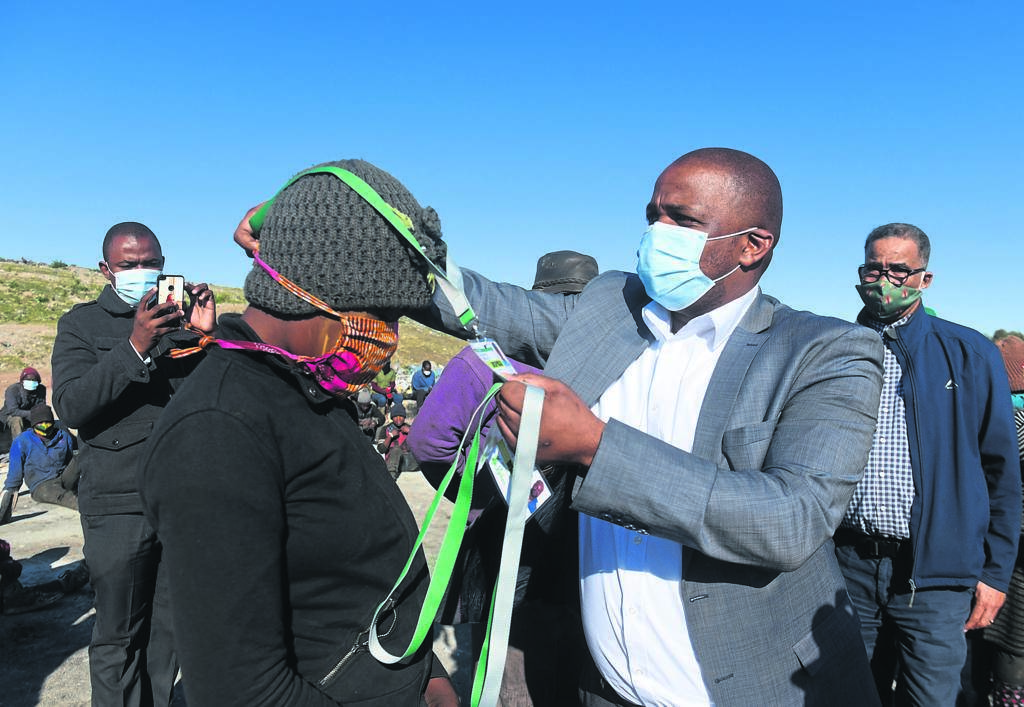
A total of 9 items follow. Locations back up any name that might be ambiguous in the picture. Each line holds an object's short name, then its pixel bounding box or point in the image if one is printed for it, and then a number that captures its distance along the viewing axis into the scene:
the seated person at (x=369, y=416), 12.45
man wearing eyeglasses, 3.21
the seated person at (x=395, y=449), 12.13
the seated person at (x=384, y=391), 16.49
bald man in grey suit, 1.56
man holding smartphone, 3.61
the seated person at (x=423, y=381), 20.35
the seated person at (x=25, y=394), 11.77
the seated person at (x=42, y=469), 8.54
